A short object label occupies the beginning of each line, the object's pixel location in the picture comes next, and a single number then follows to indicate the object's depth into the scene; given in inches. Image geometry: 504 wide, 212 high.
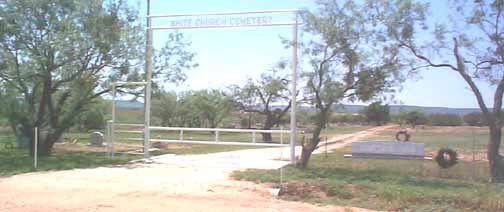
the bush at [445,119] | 2380.7
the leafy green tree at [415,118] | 2427.4
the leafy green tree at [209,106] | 1836.9
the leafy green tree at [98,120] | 1307.3
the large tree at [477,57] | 540.7
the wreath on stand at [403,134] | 1159.0
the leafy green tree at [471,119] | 1743.5
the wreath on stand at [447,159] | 686.5
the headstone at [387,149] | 892.5
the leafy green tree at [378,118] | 2401.6
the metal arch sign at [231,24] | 625.0
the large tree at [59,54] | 673.6
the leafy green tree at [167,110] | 1963.6
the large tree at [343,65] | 577.3
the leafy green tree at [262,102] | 1451.9
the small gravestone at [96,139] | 1095.1
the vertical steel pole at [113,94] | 734.9
